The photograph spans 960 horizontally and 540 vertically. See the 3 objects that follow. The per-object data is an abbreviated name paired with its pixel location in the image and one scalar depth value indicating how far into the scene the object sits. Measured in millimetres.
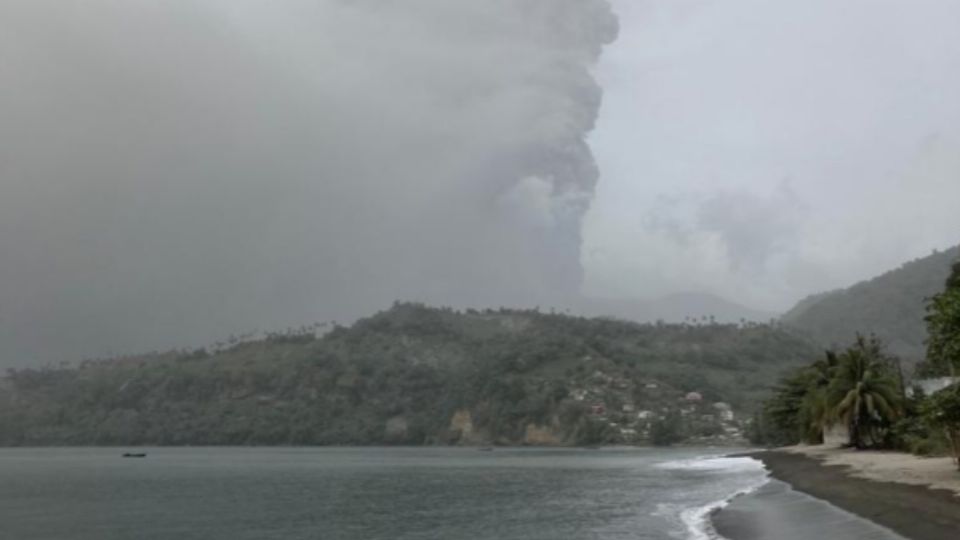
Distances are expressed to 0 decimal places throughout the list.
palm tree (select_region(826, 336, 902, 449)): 97812
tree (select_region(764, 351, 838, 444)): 112750
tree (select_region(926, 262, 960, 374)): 44594
